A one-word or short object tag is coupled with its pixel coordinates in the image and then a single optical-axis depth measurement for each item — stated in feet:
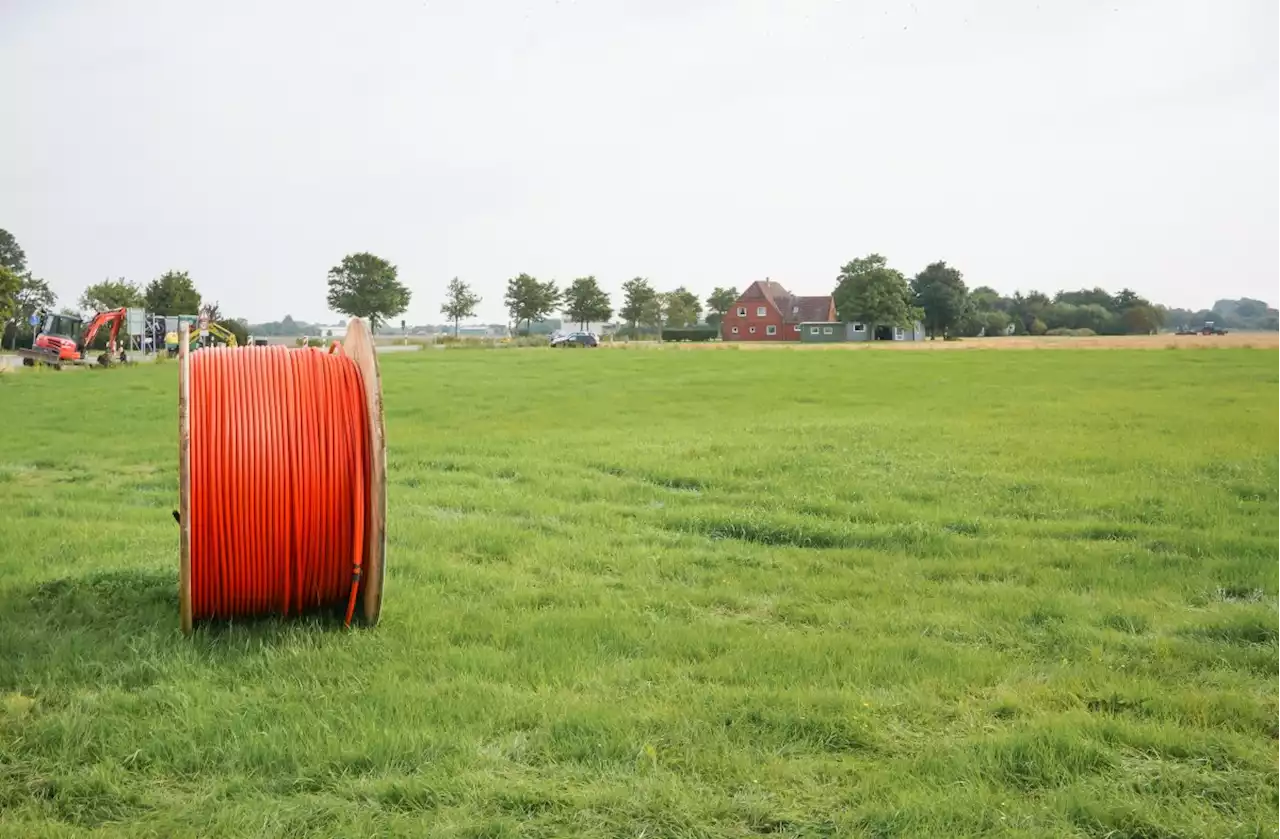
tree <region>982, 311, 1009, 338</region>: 335.88
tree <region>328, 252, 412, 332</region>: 276.82
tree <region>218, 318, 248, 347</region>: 181.68
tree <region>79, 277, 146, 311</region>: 228.22
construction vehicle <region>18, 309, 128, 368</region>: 116.26
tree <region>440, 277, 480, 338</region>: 324.19
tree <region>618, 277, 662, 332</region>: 359.72
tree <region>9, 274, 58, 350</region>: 233.76
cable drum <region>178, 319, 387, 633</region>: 17.83
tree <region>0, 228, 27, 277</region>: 265.13
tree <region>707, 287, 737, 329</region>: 392.88
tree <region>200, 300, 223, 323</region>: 157.27
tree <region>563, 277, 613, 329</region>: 334.85
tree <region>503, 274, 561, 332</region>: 322.96
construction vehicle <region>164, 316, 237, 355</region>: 105.60
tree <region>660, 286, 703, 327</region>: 363.35
